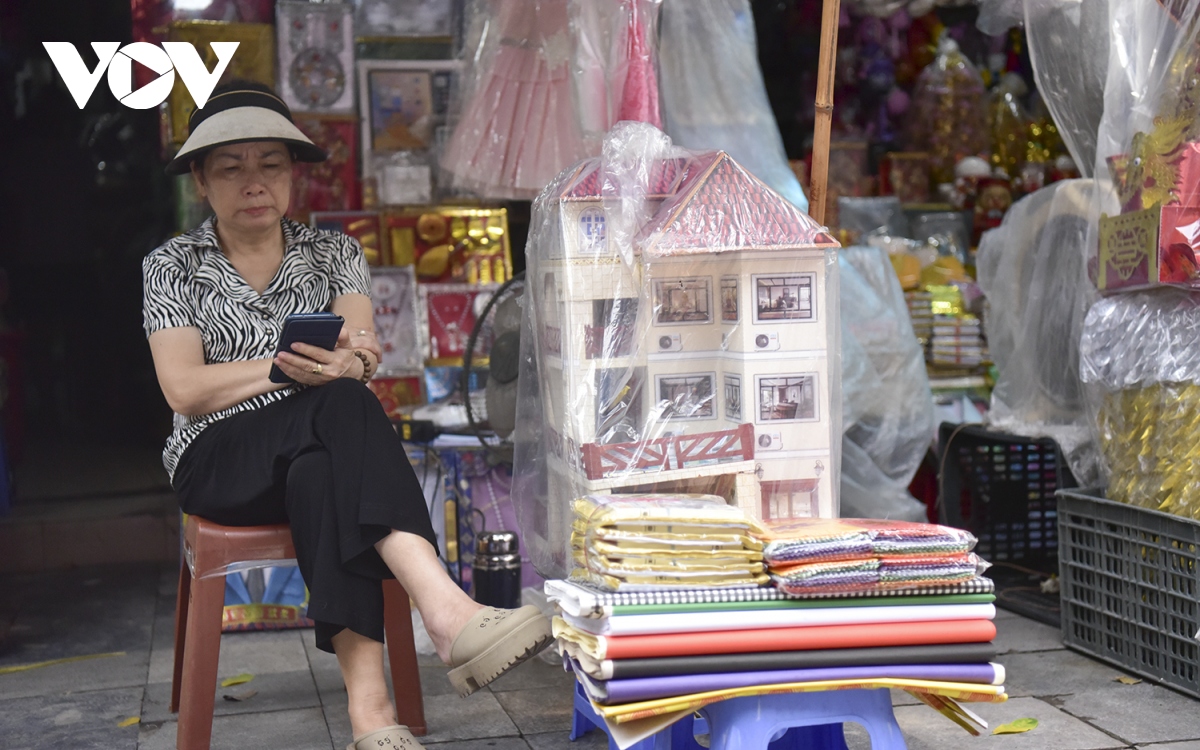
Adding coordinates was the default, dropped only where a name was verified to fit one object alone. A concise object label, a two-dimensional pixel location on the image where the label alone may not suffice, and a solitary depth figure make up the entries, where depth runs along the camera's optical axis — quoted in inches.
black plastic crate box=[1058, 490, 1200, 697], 100.7
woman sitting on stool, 87.2
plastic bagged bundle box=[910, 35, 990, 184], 198.8
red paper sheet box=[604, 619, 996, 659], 67.4
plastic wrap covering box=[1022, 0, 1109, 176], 115.0
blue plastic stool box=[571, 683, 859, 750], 77.0
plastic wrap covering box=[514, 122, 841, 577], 86.3
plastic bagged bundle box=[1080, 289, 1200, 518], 101.9
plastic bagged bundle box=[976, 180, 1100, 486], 128.1
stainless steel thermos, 120.6
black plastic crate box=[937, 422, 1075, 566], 145.9
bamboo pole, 92.3
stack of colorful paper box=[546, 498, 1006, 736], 67.4
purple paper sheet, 67.0
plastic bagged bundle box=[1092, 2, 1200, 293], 100.0
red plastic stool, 90.8
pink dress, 130.5
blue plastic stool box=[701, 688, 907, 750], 69.1
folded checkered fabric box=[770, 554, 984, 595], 69.1
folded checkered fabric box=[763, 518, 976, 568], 69.6
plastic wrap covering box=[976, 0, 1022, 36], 125.4
